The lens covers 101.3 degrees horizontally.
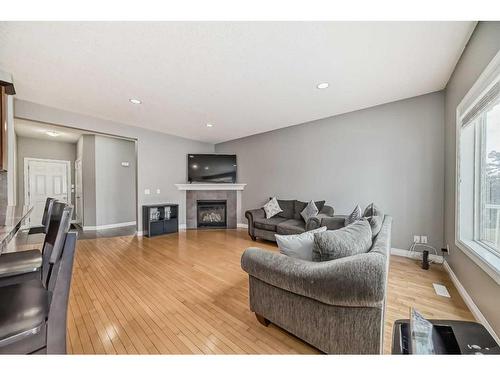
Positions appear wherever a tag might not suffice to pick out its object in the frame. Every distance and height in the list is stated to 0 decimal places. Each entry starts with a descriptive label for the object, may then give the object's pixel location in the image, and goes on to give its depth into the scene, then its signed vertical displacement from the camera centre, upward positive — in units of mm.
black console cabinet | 4645 -812
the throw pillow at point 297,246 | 1527 -460
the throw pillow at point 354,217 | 2641 -415
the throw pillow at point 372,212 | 2430 -322
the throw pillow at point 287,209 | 4430 -521
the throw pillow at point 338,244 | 1376 -411
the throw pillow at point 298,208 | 4238 -478
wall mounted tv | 5645 +465
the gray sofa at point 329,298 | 1125 -700
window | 1664 +135
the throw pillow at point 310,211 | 3819 -491
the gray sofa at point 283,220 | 3696 -720
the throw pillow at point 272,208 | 4449 -510
